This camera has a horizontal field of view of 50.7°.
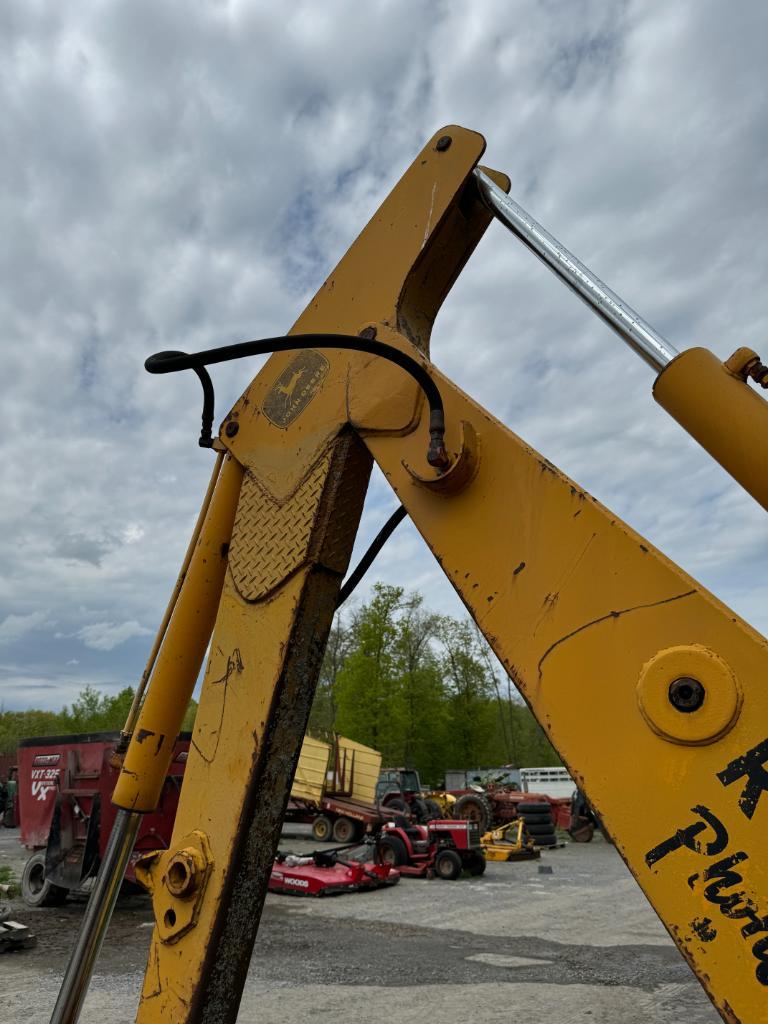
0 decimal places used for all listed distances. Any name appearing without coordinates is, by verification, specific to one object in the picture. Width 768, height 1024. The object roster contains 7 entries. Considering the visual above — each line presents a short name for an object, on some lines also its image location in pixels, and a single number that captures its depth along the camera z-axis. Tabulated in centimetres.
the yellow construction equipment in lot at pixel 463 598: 140
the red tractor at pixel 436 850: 1293
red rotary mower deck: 1085
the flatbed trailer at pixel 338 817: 1656
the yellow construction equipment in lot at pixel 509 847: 1559
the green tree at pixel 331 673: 3703
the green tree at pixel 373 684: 2698
